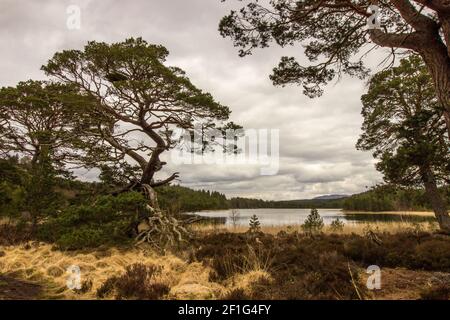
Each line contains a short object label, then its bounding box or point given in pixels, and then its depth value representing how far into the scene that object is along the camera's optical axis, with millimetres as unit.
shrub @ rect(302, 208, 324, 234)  15000
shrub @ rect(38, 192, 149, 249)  8977
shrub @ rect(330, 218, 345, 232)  16312
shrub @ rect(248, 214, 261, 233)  14138
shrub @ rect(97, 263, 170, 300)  5262
